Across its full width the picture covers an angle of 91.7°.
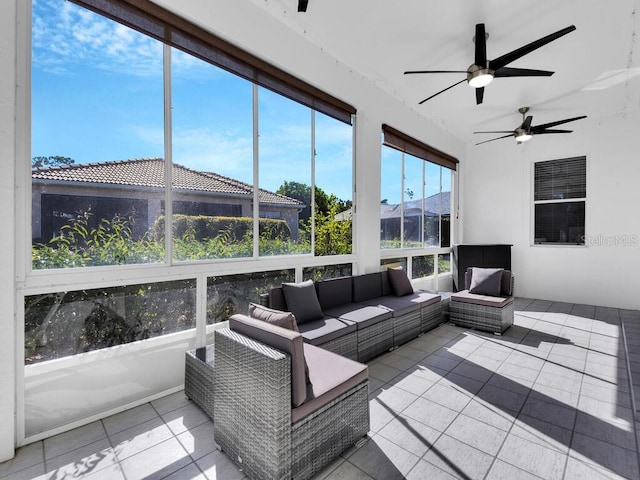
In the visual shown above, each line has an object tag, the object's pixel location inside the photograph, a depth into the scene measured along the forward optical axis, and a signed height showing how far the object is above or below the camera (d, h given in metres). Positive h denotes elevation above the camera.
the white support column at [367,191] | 4.58 +0.72
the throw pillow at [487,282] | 4.61 -0.67
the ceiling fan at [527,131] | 4.83 +1.73
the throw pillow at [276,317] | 2.14 -0.56
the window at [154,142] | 2.26 +0.87
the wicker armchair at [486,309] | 4.22 -1.00
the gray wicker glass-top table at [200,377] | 2.33 -1.09
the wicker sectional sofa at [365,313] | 3.04 -0.85
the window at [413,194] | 5.30 +0.87
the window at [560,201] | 6.06 +0.76
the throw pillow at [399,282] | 4.55 -0.64
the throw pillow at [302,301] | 3.15 -0.65
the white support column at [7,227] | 1.92 +0.07
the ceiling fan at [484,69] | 3.10 +1.74
